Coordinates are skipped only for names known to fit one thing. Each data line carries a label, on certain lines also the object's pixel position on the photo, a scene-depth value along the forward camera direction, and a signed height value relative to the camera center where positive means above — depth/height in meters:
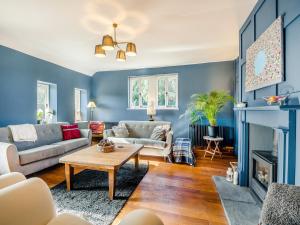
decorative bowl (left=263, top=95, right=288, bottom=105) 1.27 +0.10
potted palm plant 3.99 +0.18
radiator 4.61 -0.65
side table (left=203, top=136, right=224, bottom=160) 3.80 -0.95
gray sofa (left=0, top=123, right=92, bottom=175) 2.37 -0.68
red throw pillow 3.88 -0.50
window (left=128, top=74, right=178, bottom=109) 5.32 +0.67
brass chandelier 2.20 +0.91
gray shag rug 1.80 -1.10
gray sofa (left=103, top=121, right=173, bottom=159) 3.64 -0.66
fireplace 1.77 -0.53
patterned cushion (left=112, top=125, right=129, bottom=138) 4.15 -0.51
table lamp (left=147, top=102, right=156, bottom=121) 4.97 +0.07
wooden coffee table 2.08 -0.66
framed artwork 1.45 +0.55
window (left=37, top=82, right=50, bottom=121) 4.21 +0.30
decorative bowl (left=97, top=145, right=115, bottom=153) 2.61 -0.60
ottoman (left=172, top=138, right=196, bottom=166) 3.43 -0.91
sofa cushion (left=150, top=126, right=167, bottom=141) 3.85 -0.53
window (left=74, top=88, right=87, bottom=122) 5.66 +0.25
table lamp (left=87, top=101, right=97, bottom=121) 5.62 +0.20
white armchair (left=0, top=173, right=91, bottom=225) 0.73 -0.46
